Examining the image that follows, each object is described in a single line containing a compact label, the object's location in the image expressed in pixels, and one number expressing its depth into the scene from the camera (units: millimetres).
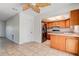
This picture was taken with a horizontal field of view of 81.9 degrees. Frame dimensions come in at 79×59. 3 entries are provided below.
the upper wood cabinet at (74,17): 1170
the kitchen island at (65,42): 1273
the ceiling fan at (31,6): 1030
